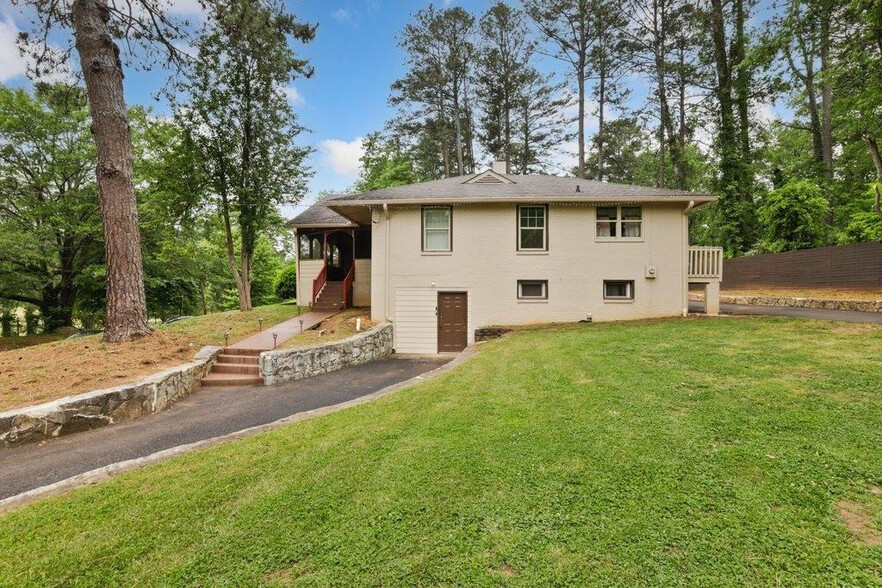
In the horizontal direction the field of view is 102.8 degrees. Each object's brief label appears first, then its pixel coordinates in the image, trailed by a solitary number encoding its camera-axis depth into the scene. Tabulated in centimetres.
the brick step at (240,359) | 825
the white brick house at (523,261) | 1123
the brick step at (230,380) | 748
